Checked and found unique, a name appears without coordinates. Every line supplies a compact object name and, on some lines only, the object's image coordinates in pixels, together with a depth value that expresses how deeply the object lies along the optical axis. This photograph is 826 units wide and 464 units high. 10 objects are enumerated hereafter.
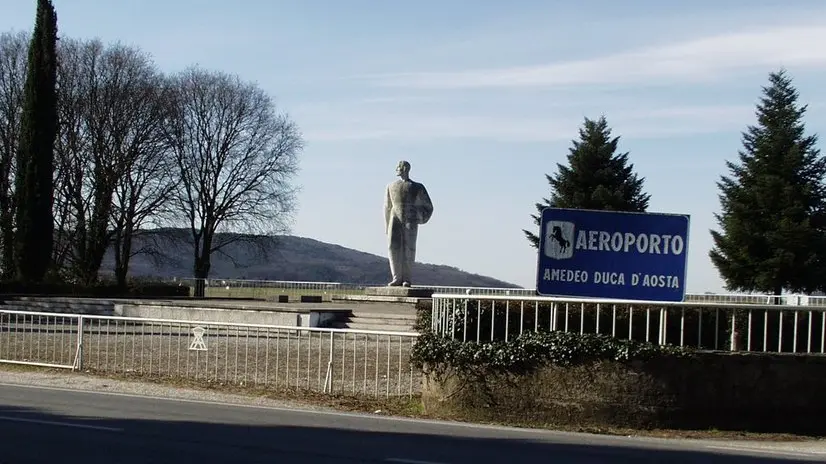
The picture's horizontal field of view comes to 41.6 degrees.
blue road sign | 15.03
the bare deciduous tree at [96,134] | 53.34
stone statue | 31.61
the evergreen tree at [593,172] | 50.56
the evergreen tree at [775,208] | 49.56
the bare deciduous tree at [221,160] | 61.78
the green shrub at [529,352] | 14.07
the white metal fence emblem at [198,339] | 18.42
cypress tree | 44.41
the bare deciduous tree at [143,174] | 55.72
